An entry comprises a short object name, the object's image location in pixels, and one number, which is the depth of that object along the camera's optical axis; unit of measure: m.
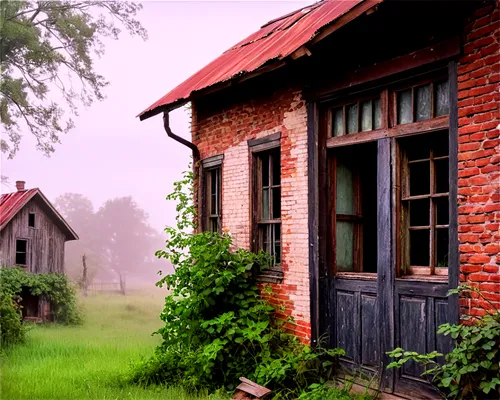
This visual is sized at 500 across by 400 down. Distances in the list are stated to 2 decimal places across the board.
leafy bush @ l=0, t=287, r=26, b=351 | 16.33
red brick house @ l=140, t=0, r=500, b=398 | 6.27
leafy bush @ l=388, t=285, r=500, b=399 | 5.68
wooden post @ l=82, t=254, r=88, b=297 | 38.66
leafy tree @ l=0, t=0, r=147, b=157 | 22.20
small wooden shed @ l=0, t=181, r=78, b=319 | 26.90
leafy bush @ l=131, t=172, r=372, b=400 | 8.16
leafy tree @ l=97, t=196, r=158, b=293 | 79.19
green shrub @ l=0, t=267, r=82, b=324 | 26.59
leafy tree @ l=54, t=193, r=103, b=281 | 68.88
